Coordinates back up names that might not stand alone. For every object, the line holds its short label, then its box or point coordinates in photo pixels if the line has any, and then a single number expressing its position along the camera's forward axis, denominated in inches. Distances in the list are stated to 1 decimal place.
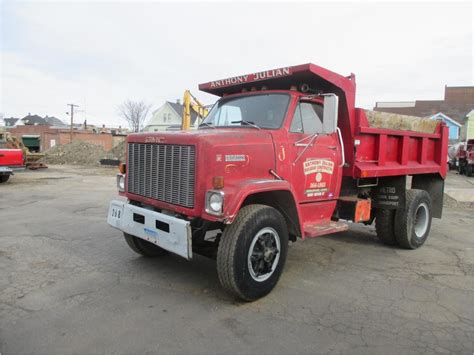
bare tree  2696.9
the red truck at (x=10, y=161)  577.3
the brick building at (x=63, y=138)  1900.8
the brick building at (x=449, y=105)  2154.3
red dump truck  151.8
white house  2224.4
